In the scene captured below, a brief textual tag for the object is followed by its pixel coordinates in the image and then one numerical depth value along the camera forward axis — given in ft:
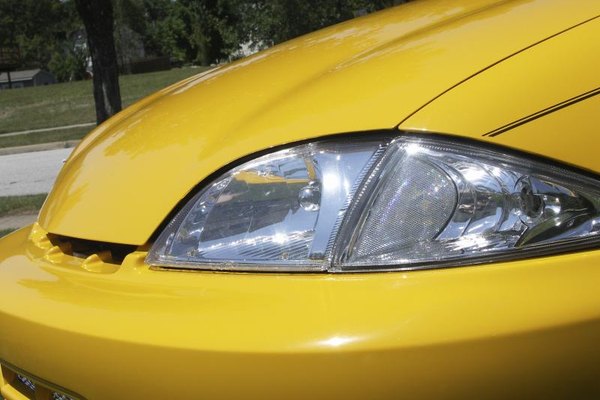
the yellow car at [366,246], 3.88
